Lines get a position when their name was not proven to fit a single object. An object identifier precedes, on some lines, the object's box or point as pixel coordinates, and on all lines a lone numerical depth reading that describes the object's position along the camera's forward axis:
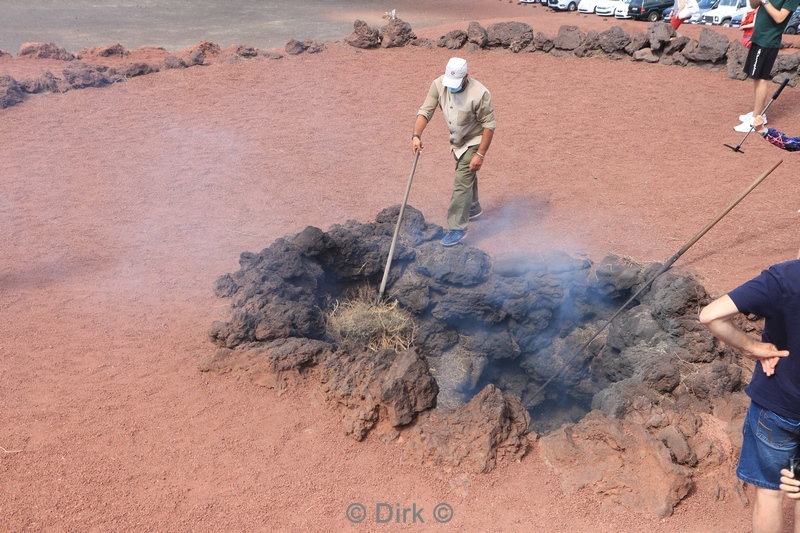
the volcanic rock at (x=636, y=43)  13.23
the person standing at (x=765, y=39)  8.41
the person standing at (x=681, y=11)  11.49
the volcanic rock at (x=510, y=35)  14.06
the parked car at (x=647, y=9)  21.08
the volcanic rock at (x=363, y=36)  14.23
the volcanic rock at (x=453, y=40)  14.46
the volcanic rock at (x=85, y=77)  11.66
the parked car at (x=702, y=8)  19.43
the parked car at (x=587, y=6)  22.22
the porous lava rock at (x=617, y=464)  4.01
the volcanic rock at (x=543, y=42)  13.93
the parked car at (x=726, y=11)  19.06
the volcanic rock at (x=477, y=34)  14.23
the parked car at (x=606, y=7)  21.61
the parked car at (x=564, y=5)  23.23
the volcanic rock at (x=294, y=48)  13.98
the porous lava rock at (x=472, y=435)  4.28
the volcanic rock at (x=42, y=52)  13.66
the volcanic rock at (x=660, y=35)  12.91
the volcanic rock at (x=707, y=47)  12.30
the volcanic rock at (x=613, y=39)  13.28
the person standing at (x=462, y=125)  6.20
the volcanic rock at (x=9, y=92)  10.71
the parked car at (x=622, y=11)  21.22
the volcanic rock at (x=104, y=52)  14.02
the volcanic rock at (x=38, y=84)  11.32
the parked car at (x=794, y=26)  16.74
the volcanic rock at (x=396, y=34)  14.46
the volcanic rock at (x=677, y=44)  12.84
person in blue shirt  3.05
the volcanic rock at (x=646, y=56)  13.01
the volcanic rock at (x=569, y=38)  13.70
